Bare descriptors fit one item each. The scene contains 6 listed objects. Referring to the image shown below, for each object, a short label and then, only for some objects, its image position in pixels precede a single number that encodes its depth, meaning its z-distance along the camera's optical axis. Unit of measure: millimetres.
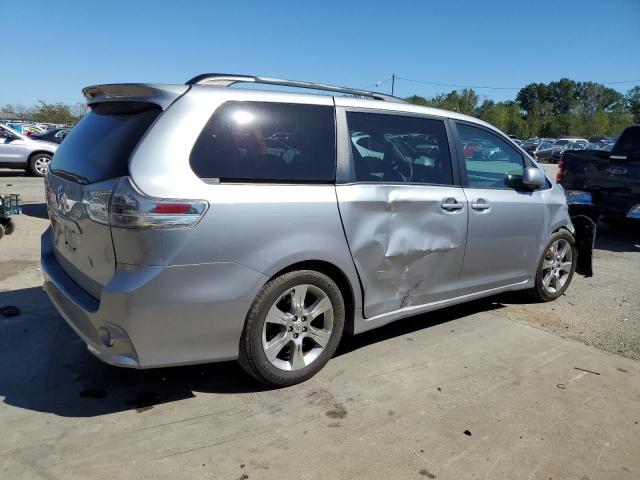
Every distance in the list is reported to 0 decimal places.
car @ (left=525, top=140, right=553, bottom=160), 40325
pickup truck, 7684
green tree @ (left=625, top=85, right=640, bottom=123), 93781
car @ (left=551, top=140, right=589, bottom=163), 39375
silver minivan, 2703
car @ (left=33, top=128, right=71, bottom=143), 15413
